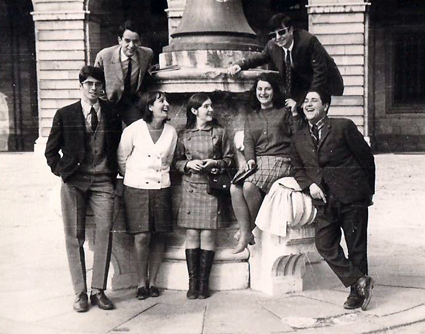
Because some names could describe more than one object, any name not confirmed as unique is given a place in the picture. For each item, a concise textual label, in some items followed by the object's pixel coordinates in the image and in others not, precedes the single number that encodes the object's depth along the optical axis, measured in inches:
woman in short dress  212.5
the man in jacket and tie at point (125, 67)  219.1
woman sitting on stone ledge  211.6
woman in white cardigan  211.6
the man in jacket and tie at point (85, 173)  202.5
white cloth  203.2
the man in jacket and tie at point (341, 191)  199.9
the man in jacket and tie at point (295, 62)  218.4
